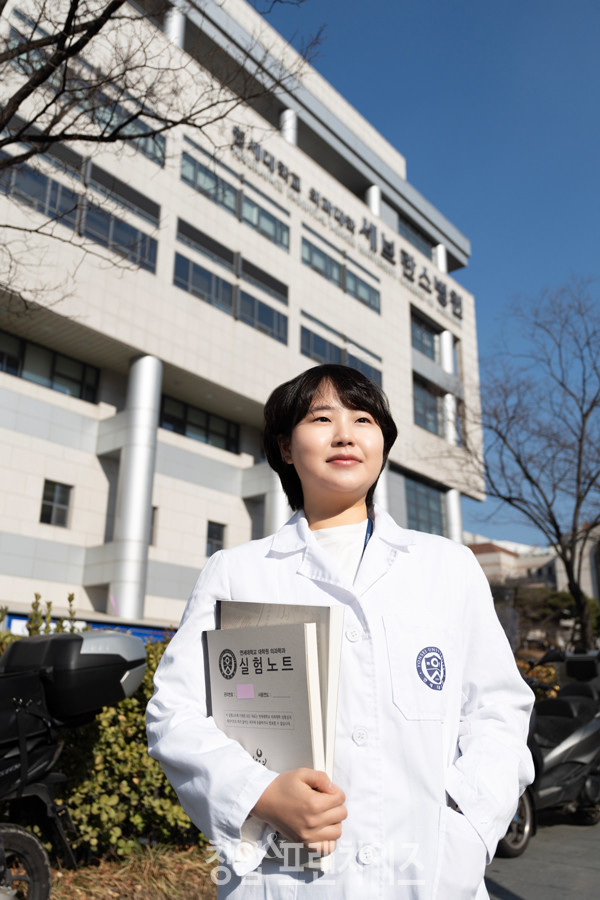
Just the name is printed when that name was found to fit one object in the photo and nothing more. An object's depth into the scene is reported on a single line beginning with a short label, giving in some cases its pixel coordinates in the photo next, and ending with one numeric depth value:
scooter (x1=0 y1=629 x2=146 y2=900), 3.07
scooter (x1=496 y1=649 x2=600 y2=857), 5.03
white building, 19.86
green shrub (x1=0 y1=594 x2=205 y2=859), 3.93
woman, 1.32
